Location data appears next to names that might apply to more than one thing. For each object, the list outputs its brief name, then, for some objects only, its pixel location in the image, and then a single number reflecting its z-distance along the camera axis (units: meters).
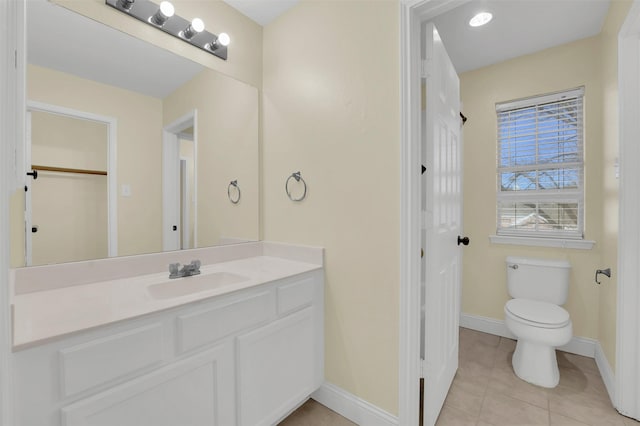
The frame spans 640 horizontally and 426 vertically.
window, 2.32
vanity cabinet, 0.81
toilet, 1.87
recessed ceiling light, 1.89
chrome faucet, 1.45
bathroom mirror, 1.22
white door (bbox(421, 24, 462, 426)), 1.42
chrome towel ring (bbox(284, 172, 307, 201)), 1.78
